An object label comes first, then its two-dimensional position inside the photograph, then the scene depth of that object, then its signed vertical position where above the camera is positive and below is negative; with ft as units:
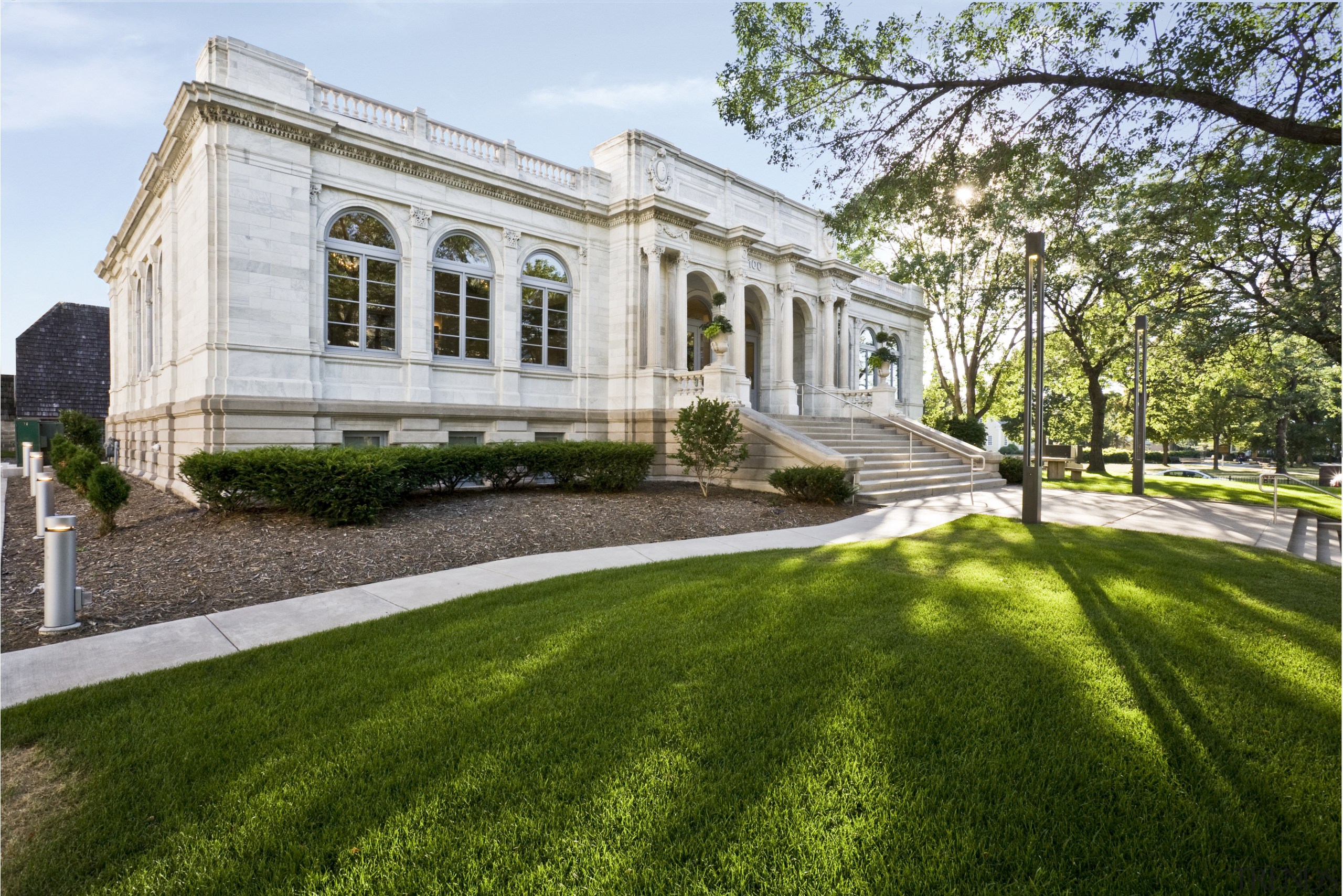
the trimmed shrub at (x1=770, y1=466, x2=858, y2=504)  41.09 -2.84
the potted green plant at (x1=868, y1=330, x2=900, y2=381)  77.36 +10.81
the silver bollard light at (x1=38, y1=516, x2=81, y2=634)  16.65 -3.91
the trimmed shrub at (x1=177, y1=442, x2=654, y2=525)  29.58 -1.95
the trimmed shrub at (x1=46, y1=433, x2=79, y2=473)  49.70 -1.09
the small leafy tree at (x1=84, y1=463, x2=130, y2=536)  28.48 -2.56
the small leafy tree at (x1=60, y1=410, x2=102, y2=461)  66.49 +0.94
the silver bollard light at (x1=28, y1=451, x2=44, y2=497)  45.92 -2.05
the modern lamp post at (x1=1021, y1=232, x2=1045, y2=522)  32.71 +1.97
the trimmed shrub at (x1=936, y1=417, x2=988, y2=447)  80.33 +1.88
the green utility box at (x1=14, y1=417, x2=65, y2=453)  98.94 +0.90
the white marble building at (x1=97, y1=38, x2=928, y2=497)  40.83 +13.45
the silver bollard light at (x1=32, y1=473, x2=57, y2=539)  26.59 -2.80
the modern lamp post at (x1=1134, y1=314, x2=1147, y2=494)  51.14 +4.24
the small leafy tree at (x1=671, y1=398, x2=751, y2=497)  44.34 +0.41
